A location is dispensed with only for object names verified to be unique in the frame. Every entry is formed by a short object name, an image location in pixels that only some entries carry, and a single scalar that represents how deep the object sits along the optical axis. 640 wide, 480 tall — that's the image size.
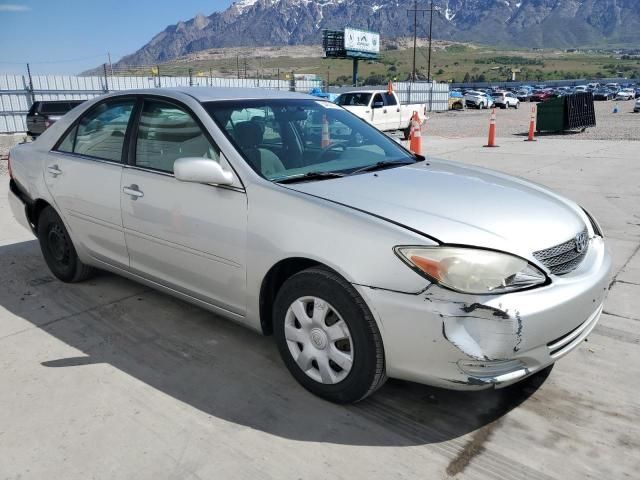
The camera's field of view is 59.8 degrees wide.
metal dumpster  19.34
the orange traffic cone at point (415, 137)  11.20
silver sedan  2.41
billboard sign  55.59
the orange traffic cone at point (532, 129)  16.75
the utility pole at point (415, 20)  62.07
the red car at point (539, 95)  61.08
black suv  15.43
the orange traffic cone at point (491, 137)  14.95
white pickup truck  18.61
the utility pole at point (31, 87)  20.49
